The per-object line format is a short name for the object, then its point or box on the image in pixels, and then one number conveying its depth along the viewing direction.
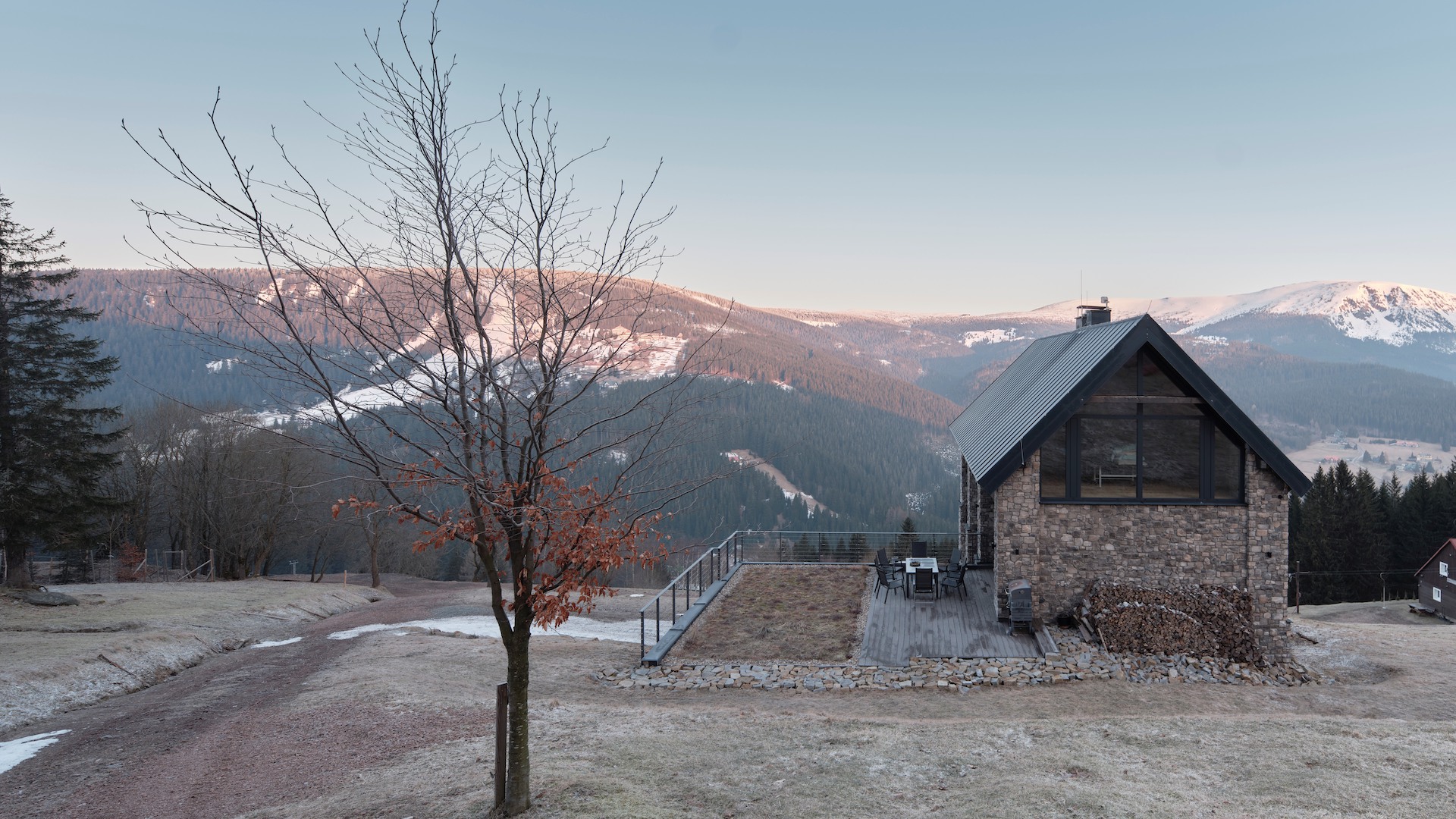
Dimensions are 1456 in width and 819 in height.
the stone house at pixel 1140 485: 13.30
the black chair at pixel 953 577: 16.72
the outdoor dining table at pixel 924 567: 16.66
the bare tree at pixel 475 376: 5.32
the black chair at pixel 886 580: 17.31
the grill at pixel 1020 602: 13.47
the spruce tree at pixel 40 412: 21.28
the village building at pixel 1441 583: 33.72
